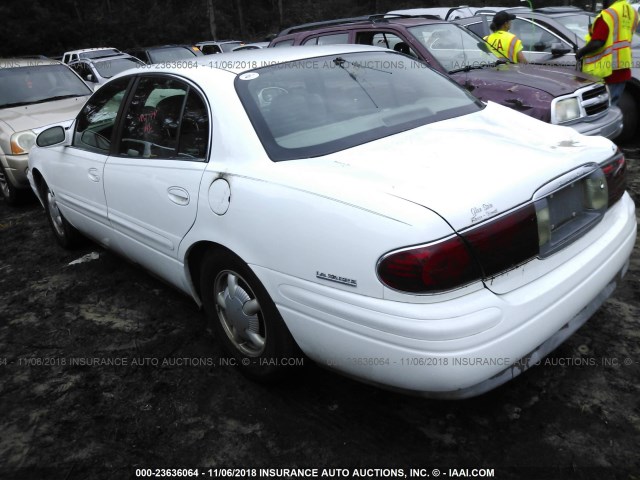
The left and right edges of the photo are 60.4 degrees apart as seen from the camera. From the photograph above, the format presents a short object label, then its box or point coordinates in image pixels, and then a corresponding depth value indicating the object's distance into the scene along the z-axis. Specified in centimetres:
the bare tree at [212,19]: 3212
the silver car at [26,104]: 620
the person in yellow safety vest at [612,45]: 619
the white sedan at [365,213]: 195
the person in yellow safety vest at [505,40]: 691
